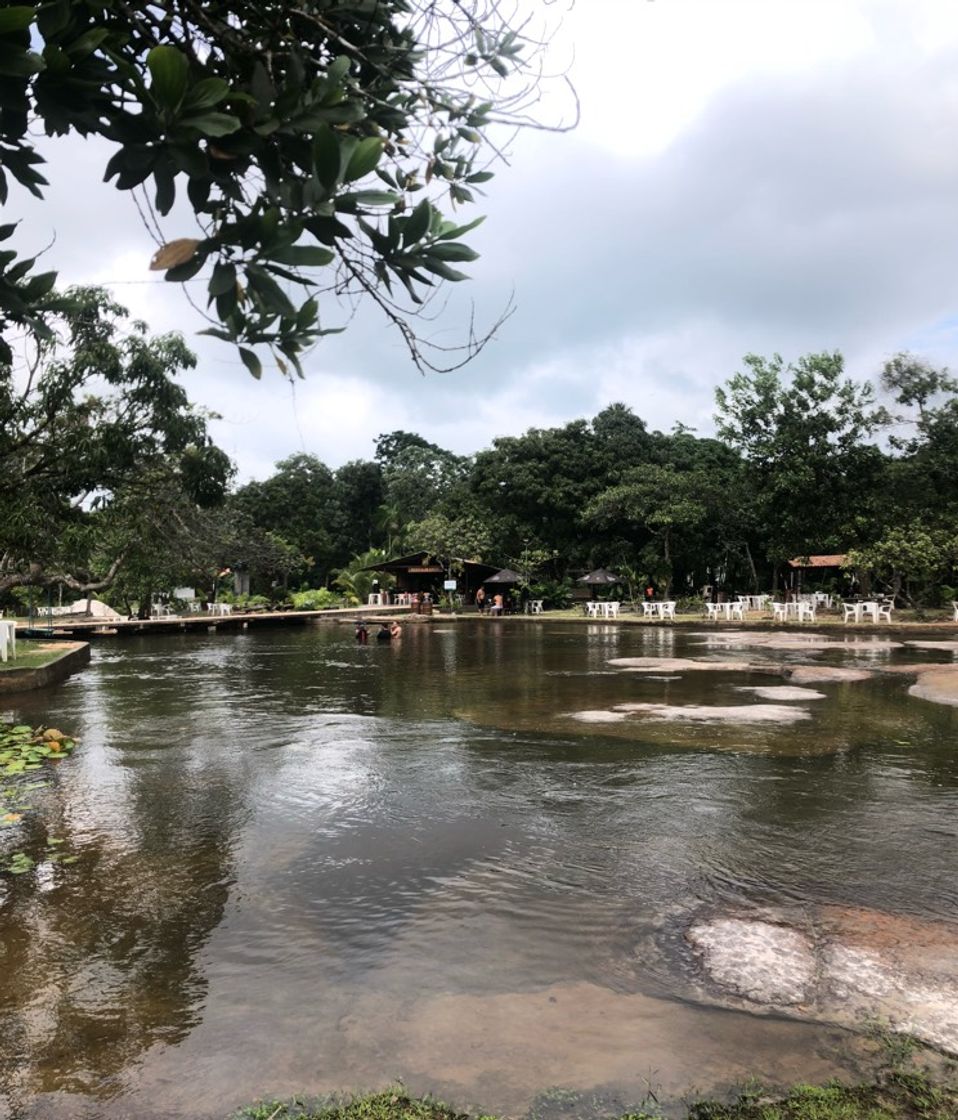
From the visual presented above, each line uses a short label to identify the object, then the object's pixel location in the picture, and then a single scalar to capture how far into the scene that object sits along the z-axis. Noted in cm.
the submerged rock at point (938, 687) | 1020
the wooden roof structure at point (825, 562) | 3474
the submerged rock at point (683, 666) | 1383
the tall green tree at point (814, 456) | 2984
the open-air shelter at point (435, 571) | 3834
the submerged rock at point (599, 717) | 918
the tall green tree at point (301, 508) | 4759
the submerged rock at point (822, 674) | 1254
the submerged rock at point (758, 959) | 311
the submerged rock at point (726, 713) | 905
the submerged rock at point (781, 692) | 1070
